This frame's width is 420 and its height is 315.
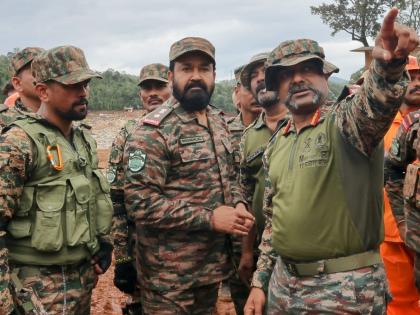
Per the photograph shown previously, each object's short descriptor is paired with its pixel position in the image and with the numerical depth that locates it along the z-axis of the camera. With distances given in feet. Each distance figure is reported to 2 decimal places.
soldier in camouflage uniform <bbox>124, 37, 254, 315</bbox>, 10.57
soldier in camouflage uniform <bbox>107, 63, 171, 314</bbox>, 12.97
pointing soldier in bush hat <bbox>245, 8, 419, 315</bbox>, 7.70
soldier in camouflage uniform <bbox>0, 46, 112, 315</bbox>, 9.29
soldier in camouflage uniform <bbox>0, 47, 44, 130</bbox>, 15.08
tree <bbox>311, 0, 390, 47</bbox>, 96.89
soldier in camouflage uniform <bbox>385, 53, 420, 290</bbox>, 11.32
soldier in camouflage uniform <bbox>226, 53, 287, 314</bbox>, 12.41
